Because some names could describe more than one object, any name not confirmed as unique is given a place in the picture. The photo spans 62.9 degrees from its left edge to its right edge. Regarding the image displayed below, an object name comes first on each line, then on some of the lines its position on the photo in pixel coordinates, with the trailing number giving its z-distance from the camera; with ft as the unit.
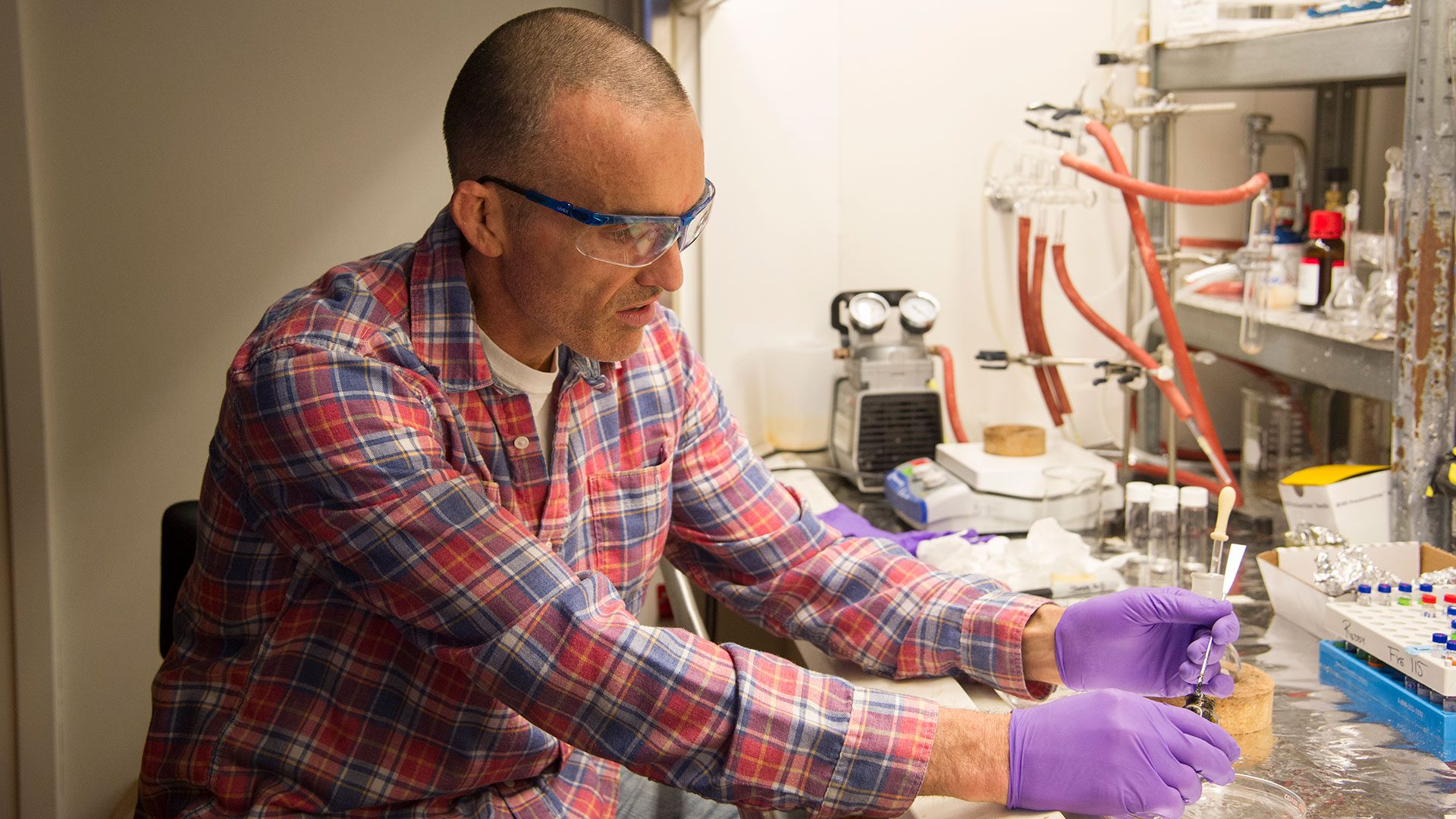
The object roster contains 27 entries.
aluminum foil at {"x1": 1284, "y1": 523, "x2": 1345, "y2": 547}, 5.13
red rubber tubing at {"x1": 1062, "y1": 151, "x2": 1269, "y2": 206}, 6.25
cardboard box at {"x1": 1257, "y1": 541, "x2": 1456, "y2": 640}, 4.85
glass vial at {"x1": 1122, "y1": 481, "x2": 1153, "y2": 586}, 5.66
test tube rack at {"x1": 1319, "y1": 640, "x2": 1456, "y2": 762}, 3.92
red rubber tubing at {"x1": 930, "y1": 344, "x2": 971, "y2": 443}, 7.94
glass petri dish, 3.59
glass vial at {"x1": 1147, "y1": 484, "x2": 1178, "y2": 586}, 5.52
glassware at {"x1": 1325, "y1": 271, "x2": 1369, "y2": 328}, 5.93
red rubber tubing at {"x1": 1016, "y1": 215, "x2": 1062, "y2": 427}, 7.80
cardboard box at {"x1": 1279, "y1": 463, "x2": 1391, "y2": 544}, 5.37
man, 3.53
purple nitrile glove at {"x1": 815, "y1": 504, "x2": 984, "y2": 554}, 5.99
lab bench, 3.59
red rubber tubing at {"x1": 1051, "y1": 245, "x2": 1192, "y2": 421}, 6.63
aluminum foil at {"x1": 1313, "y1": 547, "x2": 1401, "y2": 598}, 4.71
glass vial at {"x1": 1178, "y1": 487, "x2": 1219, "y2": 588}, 5.62
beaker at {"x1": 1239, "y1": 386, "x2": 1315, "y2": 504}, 7.44
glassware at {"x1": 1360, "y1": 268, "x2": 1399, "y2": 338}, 5.37
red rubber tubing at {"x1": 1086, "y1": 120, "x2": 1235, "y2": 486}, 6.73
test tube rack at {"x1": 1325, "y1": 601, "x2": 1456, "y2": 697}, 3.97
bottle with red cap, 6.17
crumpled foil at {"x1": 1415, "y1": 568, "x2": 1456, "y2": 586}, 4.55
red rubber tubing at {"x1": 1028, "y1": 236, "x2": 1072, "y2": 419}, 7.77
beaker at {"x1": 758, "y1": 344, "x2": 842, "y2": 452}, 8.21
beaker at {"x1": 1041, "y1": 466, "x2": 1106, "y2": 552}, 6.53
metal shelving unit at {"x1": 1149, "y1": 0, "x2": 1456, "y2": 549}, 4.90
